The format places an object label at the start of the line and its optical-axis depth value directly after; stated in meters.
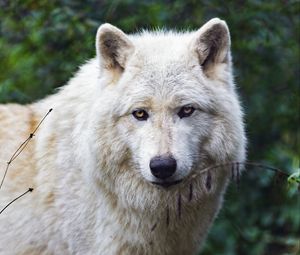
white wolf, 12.02
